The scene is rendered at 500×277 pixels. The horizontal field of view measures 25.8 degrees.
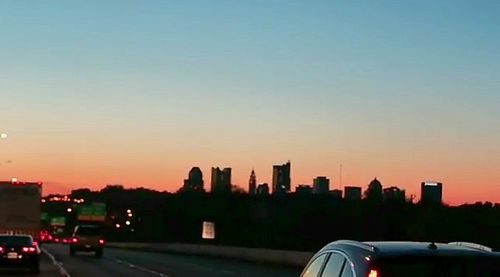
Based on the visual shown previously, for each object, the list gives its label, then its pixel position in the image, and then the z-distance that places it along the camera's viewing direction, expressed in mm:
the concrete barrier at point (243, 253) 50406
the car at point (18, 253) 39719
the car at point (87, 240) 67375
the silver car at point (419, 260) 8125
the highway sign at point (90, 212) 112312
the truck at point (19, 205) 46562
